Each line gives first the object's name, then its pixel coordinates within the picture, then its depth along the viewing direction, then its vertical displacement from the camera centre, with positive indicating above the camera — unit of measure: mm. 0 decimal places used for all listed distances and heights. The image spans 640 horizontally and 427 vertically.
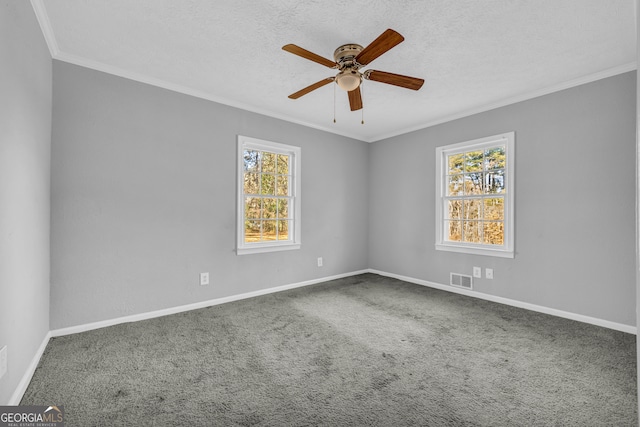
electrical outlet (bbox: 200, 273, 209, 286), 3451 -773
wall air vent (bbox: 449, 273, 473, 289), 3973 -905
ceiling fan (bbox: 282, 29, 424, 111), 2191 +1149
